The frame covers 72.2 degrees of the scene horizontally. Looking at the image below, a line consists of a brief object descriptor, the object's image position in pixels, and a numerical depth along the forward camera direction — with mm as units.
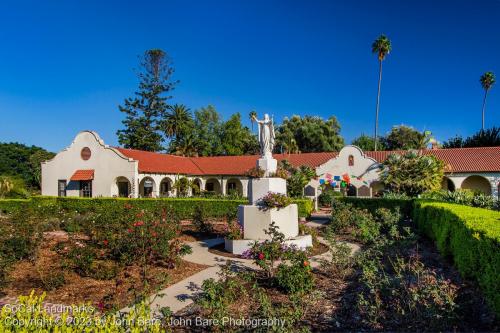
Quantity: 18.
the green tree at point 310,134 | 47719
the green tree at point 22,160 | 50812
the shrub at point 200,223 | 14461
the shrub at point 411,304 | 4777
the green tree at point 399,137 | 51625
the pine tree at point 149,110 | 47094
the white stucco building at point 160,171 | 27656
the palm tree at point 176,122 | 49281
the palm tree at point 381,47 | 40594
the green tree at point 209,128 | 51250
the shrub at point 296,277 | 6480
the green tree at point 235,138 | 50594
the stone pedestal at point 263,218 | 10523
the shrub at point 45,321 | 3139
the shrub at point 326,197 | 28461
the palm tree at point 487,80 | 46784
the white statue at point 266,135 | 11641
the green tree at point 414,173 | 24516
